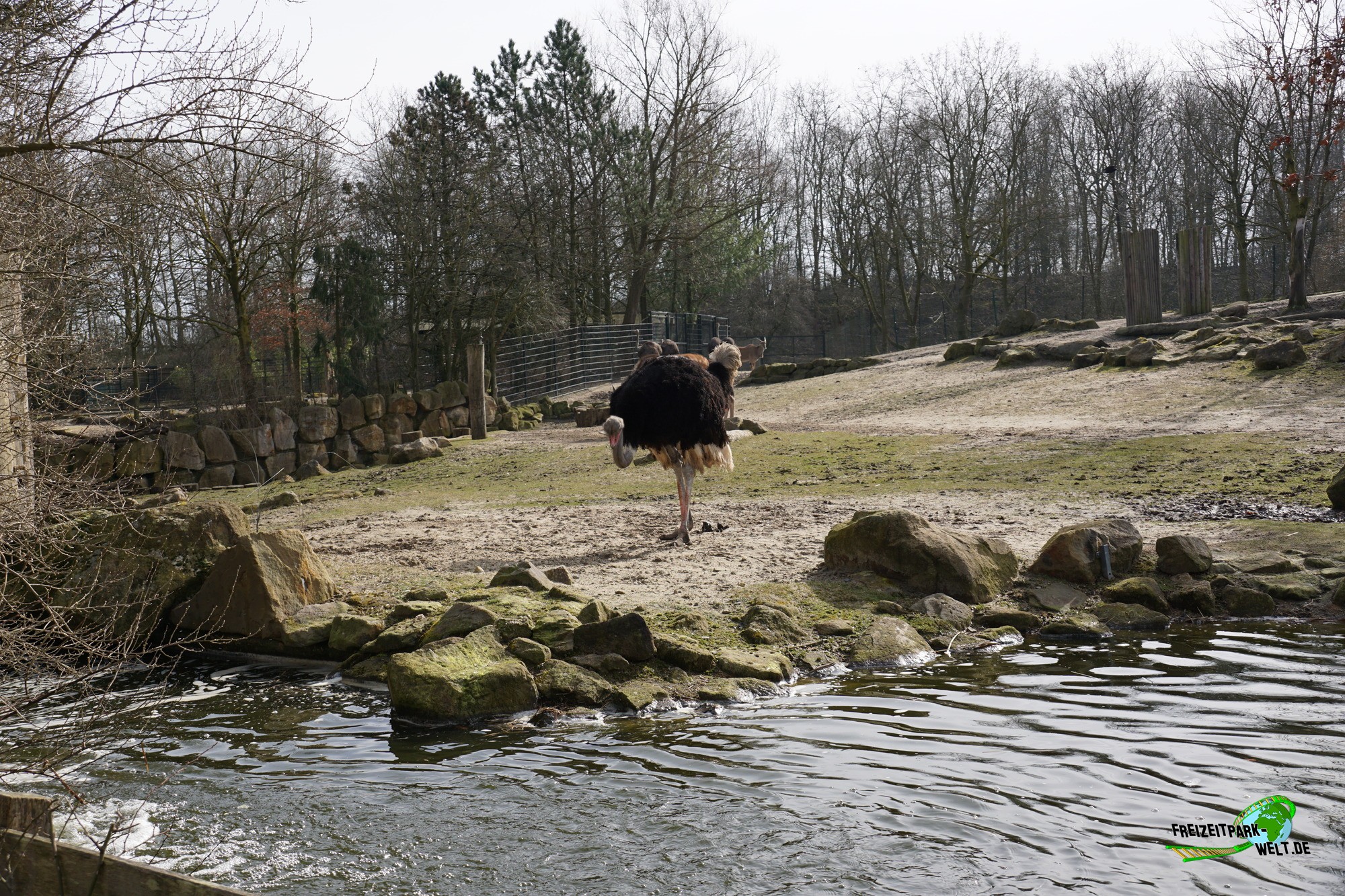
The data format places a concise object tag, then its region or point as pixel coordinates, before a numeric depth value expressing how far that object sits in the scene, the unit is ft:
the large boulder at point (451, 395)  71.61
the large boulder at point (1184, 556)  27.53
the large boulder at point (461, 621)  23.44
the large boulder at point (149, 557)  26.50
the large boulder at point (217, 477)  62.13
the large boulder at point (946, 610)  25.90
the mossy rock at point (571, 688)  21.24
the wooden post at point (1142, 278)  77.15
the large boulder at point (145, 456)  57.26
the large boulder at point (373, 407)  68.44
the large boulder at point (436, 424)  70.42
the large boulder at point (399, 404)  69.26
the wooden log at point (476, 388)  67.77
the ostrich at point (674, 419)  32.27
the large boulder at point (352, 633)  24.72
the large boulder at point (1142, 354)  65.45
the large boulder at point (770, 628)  24.36
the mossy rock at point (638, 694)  21.03
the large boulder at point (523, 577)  26.68
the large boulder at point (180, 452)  60.34
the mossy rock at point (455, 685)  20.53
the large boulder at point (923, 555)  27.25
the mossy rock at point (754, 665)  22.49
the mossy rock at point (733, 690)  21.56
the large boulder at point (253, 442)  63.57
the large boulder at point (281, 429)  65.41
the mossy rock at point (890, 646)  23.88
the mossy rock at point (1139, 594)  26.58
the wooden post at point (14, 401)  18.90
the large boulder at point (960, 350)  82.28
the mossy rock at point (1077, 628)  25.29
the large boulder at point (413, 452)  59.36
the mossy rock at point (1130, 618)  25.88
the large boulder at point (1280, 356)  57.67
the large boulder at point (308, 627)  25.17
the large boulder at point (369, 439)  68.18
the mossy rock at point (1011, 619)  25.94
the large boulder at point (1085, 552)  27.99
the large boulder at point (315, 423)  66.18
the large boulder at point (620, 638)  22.76
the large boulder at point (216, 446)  62.39
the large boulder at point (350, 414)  68.03
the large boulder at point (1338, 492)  32.07
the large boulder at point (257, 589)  25.67
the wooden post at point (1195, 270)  78.69
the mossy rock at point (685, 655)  22.71
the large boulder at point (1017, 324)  94.07
